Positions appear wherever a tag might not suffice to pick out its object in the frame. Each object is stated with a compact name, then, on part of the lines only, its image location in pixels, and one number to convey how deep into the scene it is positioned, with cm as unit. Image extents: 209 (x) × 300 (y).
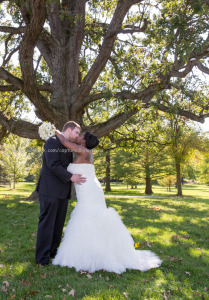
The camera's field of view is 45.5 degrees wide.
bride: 459
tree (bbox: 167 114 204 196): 2370
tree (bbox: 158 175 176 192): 4067
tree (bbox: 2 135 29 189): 3726
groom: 485
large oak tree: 805
